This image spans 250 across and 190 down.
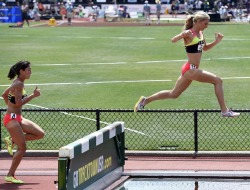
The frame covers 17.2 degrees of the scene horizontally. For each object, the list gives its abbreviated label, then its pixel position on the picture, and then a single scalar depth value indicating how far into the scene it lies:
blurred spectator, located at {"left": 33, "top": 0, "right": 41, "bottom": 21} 72.82
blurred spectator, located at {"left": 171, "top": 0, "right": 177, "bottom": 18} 79.93
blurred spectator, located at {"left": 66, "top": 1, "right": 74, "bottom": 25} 66.24
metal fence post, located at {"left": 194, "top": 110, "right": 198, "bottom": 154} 16.56
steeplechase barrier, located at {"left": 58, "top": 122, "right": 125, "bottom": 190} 11.35
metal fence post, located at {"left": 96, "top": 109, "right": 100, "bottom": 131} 16.42
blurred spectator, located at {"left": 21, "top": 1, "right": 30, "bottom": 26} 63.48
